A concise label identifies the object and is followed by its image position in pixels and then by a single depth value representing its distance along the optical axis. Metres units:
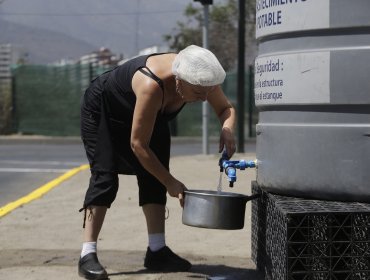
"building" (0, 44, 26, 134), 21.59
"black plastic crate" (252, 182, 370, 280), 3.55
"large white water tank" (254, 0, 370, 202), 3.74
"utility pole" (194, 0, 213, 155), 12.25
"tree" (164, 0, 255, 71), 36.56
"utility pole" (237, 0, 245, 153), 13.70
